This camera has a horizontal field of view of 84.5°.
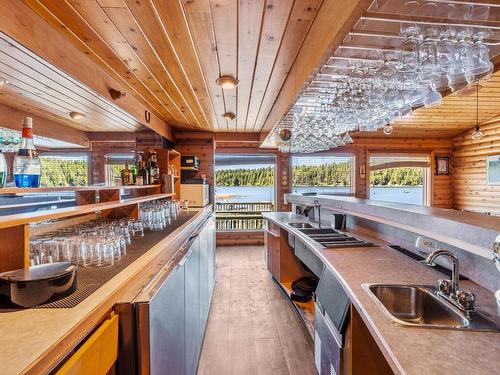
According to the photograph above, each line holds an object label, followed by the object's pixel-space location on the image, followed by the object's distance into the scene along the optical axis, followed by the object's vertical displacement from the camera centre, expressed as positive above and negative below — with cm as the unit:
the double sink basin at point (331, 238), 222 -49
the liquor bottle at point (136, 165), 300 +21
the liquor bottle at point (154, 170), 350 +18
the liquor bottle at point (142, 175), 299 +10
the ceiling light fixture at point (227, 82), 254 +97
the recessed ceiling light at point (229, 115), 391 +100
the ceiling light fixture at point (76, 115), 197 +50
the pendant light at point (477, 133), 427 +80
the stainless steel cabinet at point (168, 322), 111 -68
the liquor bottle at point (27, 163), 124 +9
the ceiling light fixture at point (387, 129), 360 +74
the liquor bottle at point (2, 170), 113 +5
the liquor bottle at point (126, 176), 274 +8
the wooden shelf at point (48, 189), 107 -3
